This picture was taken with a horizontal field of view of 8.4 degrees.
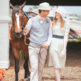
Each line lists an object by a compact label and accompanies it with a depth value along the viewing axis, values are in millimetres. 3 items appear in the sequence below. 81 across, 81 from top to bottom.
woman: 11059
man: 11147
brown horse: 11575
